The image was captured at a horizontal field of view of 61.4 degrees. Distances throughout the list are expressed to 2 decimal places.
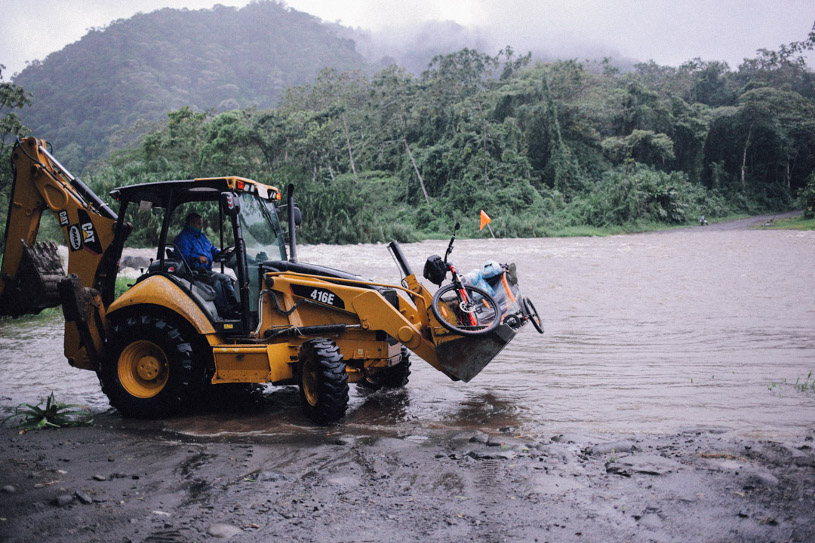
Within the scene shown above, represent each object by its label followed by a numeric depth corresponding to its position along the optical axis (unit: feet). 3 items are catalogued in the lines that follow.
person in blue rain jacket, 21.79
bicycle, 20.44
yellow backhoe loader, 20.44
